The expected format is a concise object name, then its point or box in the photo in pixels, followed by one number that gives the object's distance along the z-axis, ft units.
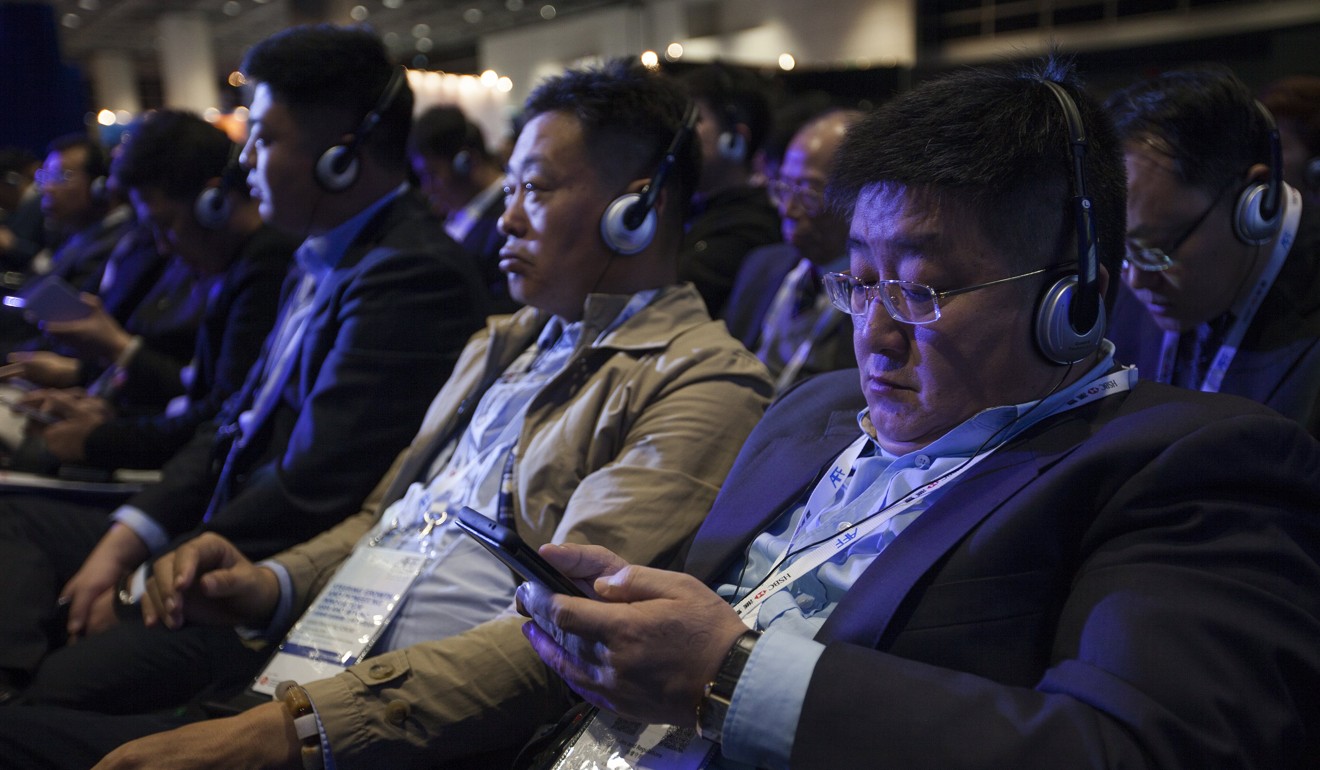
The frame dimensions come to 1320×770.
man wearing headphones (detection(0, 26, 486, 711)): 6.03
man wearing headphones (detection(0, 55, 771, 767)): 4.22
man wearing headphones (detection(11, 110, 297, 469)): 8.88
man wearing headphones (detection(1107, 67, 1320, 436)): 5.51
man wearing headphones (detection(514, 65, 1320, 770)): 2.77
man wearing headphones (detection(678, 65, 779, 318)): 11.68
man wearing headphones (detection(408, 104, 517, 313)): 17.67
